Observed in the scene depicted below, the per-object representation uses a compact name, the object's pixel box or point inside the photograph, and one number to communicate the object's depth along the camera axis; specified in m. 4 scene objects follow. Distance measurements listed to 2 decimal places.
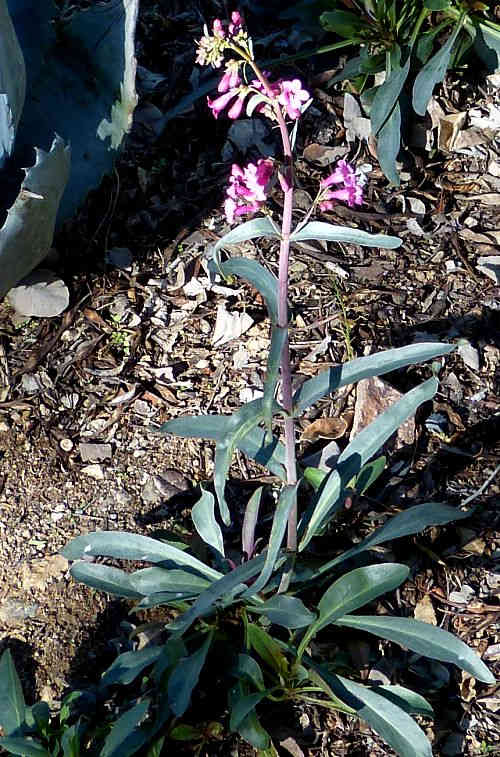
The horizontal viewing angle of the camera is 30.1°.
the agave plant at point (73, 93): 2.49
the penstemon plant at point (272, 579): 1.58
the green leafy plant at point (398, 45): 2.74
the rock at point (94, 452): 2.40
